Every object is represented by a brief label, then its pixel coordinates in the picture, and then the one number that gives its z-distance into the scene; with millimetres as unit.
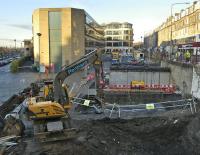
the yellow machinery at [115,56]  45032
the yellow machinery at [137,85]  18177
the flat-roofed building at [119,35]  89575
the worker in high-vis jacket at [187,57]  19210
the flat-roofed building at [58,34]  36249
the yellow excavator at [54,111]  7893
